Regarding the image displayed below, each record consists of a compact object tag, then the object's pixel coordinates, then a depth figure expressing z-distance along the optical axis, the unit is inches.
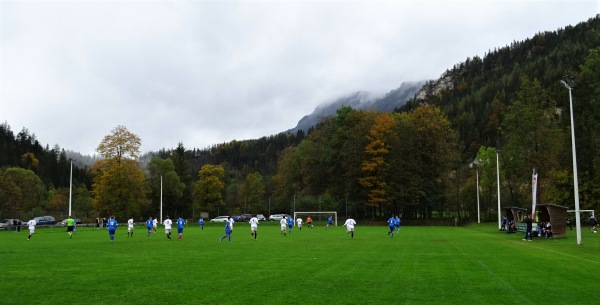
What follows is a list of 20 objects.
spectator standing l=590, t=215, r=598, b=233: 1721.2
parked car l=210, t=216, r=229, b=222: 3516.2
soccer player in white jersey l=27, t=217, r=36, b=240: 1538.6
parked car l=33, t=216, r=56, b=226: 2825.3
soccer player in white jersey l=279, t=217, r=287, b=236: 1611.1
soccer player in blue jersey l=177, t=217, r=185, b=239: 1438.2
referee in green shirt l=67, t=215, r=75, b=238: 1553.0
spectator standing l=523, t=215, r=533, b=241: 1332.4
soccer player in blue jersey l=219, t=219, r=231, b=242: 1258.1
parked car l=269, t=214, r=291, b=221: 3627.5
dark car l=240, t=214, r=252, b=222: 3704.2
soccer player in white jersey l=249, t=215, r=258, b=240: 1423.5
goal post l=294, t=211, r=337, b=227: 3082.2
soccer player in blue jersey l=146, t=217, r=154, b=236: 1713.8
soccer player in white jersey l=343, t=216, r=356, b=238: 1476.4
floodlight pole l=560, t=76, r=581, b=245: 1109.1
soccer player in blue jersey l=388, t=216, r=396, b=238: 1496.1
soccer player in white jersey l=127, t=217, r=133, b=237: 1619.8
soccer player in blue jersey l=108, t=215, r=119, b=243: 1280.8
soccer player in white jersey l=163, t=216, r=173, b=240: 1425.9
